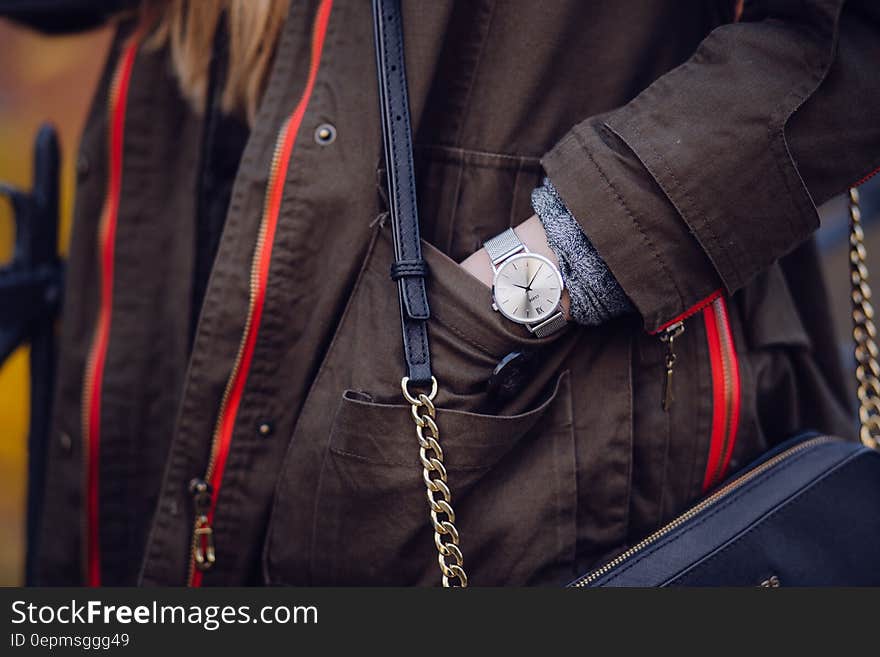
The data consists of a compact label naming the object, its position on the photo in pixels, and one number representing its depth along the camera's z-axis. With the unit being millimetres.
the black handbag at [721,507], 940
